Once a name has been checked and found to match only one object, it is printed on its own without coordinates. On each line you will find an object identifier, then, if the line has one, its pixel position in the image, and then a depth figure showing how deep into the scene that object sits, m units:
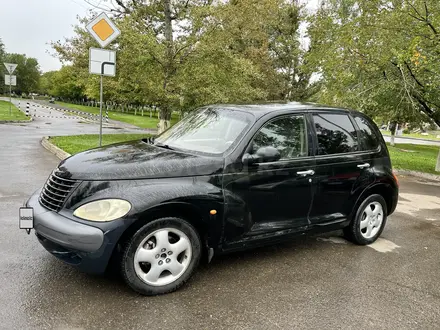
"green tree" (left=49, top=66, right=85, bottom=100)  73.86
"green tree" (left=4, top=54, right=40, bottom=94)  101.41
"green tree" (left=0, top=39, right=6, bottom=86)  74.11
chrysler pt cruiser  3.15
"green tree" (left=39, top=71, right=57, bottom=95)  113.11
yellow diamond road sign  7.39
